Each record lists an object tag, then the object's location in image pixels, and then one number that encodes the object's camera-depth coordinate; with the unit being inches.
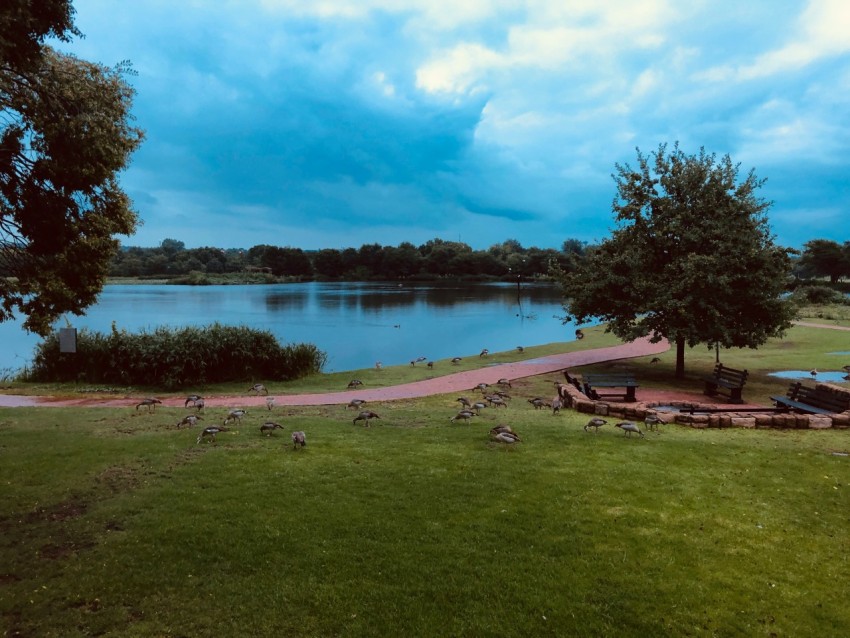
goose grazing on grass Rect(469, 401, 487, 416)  535.1
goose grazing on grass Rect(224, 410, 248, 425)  454.6
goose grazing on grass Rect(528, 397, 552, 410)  586.4
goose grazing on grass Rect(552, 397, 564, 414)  539.9
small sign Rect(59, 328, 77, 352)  694.5
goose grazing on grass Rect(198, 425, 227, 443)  394.7
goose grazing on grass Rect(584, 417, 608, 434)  432.7
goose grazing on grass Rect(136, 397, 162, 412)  547.8
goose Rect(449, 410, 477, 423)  472.9
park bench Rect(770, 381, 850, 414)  519.5
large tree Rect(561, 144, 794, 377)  757.3
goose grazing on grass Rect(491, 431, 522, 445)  390.9
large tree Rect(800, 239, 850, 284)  3243.1
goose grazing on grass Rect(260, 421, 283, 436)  419.4
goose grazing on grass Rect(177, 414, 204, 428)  439.5
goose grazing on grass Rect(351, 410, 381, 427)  468.7
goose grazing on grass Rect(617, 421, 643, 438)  427.2
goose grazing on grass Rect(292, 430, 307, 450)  379.9
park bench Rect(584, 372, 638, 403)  620.0
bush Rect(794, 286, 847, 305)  2255.2
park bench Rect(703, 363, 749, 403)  645.3
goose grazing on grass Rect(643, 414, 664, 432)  467.5
